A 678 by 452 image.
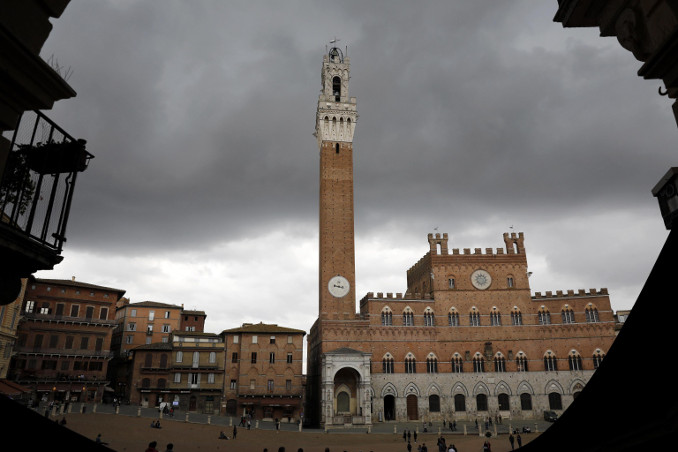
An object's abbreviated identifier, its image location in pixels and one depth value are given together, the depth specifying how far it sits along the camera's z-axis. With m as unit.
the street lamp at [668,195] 3.96
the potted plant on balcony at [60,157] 4.90
